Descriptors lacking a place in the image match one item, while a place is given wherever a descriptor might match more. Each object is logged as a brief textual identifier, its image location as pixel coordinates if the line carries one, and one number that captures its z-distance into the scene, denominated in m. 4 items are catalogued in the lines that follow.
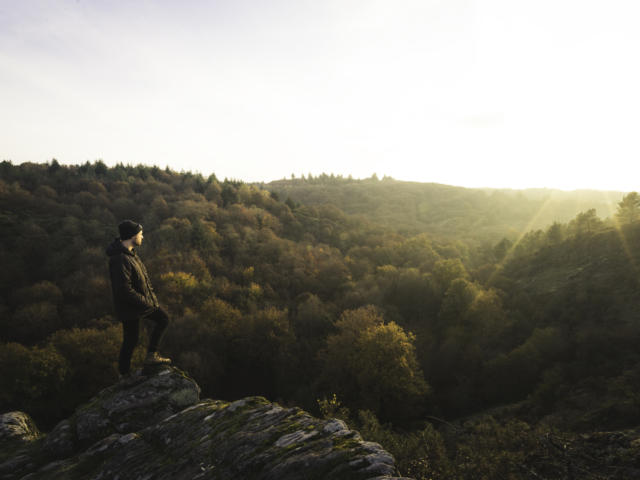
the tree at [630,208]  45.94
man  5.88
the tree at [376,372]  27.73
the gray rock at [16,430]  7.51
